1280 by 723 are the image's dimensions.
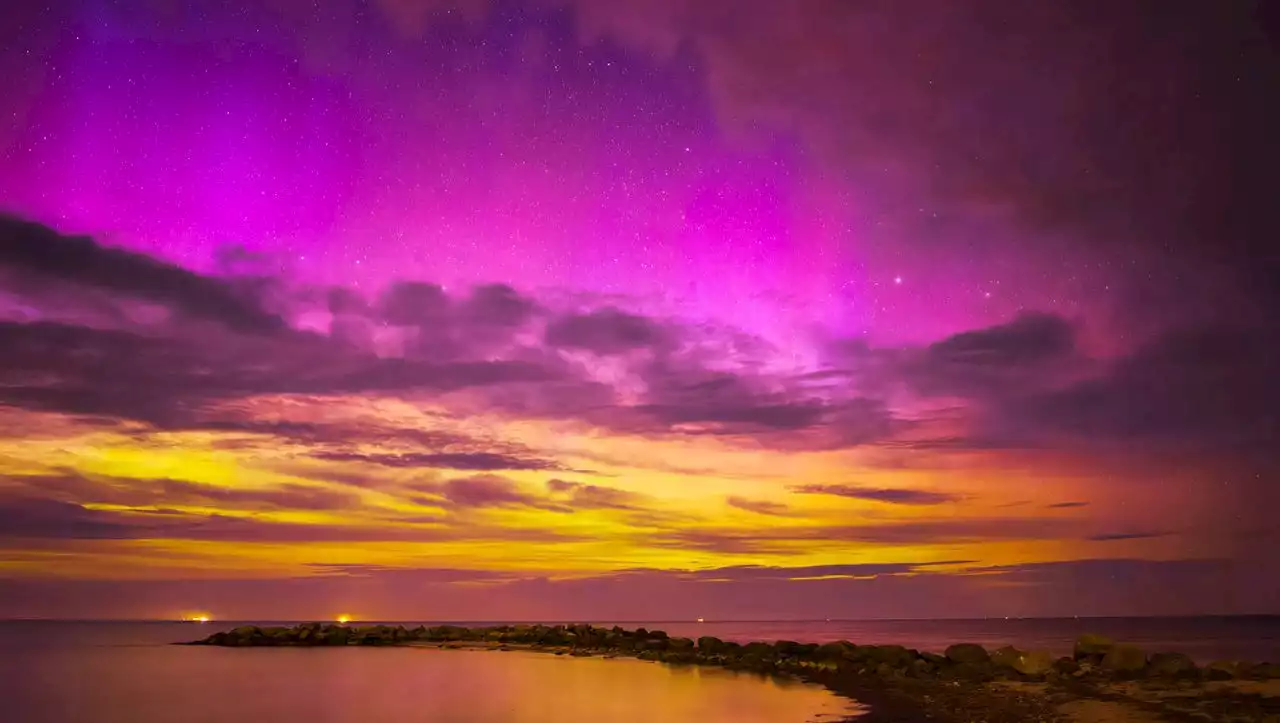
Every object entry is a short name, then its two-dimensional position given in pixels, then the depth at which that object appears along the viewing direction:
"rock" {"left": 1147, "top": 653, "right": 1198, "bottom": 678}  33.45
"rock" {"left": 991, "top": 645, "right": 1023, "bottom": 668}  36.62
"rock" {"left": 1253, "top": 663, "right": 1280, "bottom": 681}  31.59
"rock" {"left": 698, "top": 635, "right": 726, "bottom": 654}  55.29
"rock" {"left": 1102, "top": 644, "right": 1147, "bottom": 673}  34.88
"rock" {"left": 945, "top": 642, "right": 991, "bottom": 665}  39.25
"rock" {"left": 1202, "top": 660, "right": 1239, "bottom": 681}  32.47
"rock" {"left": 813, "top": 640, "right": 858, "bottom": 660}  45.84
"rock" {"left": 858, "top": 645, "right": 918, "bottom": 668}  40.12
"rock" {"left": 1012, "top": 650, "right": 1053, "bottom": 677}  34.97
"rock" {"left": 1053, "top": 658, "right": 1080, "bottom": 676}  35.03
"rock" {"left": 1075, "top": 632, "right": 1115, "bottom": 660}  38.28
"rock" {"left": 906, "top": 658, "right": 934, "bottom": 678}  37.28
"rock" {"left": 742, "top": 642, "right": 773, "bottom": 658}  49.94
